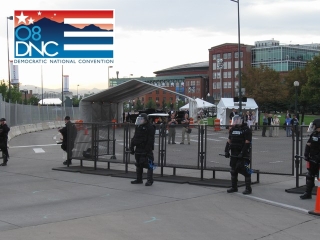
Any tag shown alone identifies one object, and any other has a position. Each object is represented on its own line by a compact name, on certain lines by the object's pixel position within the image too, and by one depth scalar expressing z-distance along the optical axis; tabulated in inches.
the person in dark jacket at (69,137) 589.0
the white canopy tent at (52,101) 4037.9
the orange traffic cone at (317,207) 330.7
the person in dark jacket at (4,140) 637.2
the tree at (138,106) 5246.1
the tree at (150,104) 5123.0
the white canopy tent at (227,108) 1643.7
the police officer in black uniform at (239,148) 401.7
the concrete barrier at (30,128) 1570.4
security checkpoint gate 479.8
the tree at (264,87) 2018.8
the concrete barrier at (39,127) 1730.1
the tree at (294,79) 2507.4
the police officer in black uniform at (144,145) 454.6
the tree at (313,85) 2047.2
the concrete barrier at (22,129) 1476.9
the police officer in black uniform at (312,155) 374.0
